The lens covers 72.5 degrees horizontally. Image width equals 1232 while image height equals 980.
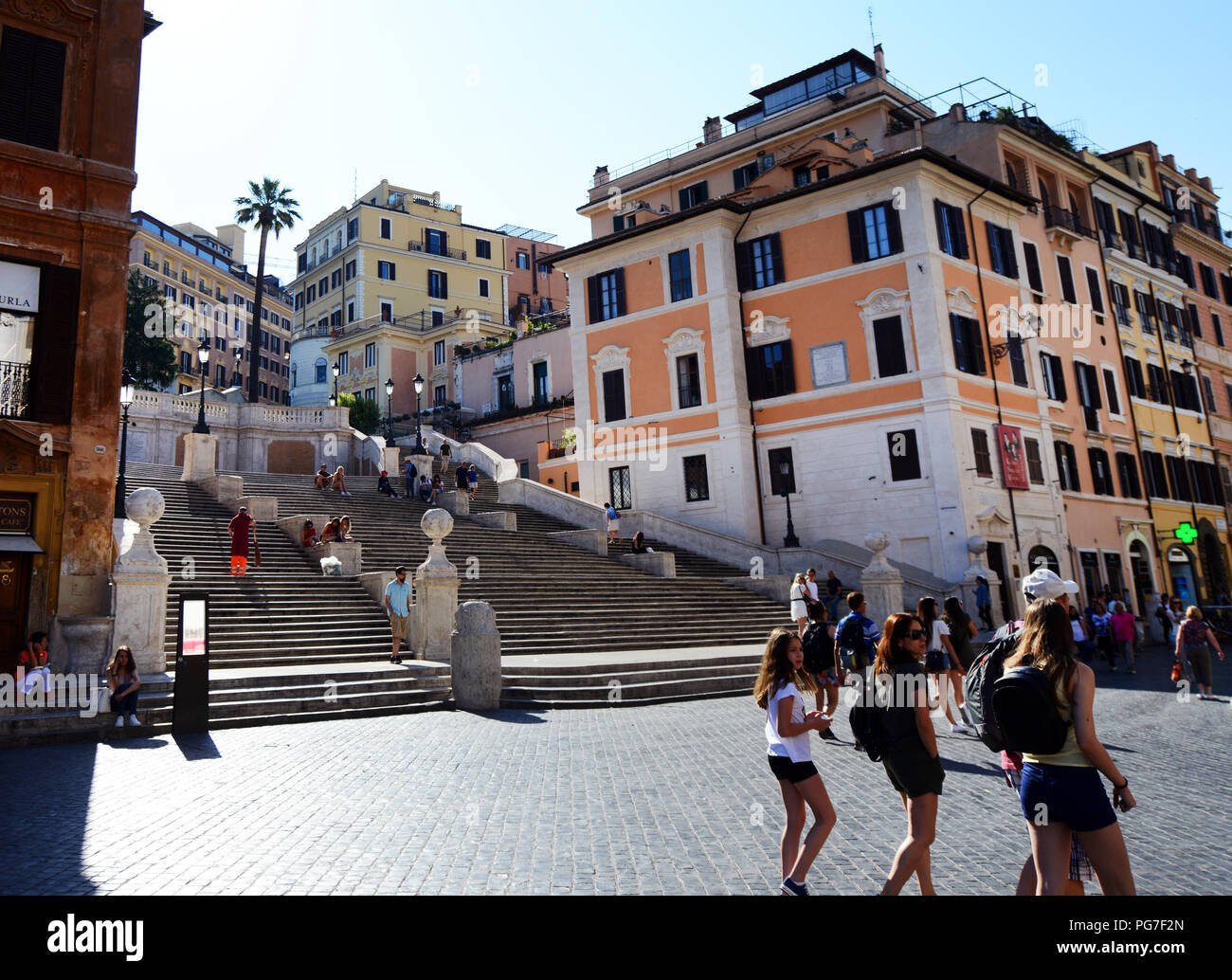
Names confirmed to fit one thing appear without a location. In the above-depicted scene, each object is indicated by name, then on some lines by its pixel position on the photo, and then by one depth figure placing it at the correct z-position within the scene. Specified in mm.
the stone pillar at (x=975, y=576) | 23375
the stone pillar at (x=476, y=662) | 12461
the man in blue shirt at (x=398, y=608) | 14070
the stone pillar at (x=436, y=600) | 14750
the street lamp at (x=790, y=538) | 26672
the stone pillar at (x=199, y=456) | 24906
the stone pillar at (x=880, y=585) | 19016
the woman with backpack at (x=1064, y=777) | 3607
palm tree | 48156
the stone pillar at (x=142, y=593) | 12320
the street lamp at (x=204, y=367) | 22367
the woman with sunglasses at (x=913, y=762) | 4352
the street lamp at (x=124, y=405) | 15461
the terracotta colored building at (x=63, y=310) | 13844
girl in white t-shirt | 4664
